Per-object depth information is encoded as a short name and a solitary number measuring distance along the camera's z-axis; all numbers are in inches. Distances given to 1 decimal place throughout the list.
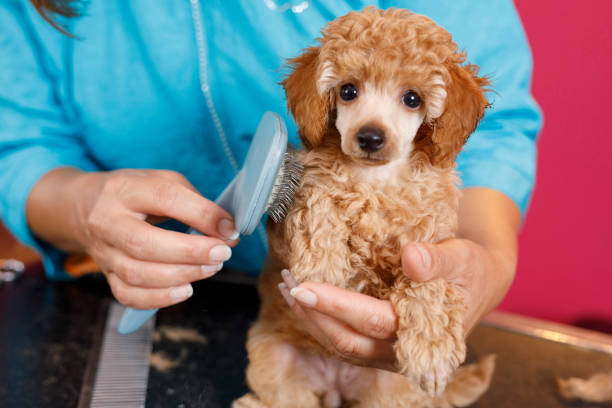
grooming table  25.8
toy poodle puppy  17.7
